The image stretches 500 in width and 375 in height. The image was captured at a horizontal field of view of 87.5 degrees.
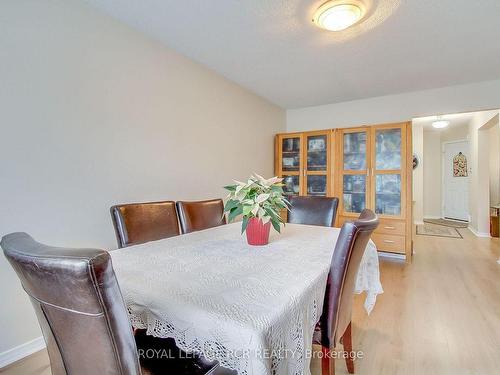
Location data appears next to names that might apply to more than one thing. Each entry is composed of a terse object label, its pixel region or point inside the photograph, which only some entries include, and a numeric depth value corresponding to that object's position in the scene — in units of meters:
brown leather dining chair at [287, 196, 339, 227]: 2.12
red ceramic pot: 1.38
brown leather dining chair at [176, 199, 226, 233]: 1.83
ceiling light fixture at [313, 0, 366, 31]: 1.69
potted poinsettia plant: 1.35
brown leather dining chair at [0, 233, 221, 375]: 0.48
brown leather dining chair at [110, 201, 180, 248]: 1.50
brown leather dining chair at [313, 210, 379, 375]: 0.96
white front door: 6.10
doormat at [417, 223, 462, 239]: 4.85
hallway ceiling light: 5.13
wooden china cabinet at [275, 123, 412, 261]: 3.29
